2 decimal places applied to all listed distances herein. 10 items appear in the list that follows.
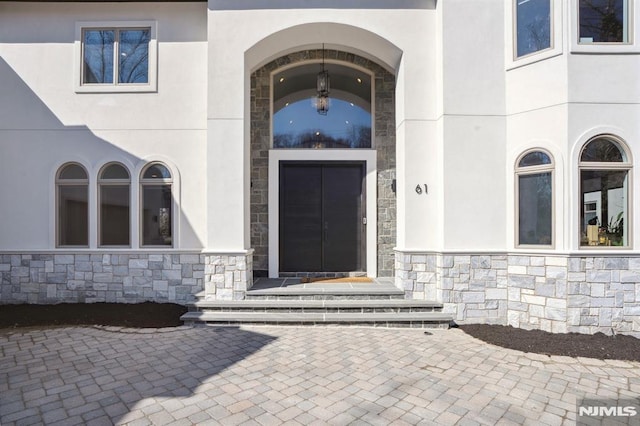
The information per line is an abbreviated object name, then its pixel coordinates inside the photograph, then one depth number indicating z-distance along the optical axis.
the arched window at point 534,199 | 5.52
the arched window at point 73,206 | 6.68
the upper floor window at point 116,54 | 6.71
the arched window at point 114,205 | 6.69
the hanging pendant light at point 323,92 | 6.95
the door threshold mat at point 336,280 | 7.09
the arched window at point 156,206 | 6.71
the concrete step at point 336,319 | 5.62
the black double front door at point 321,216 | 7.73
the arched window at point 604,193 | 5.37
